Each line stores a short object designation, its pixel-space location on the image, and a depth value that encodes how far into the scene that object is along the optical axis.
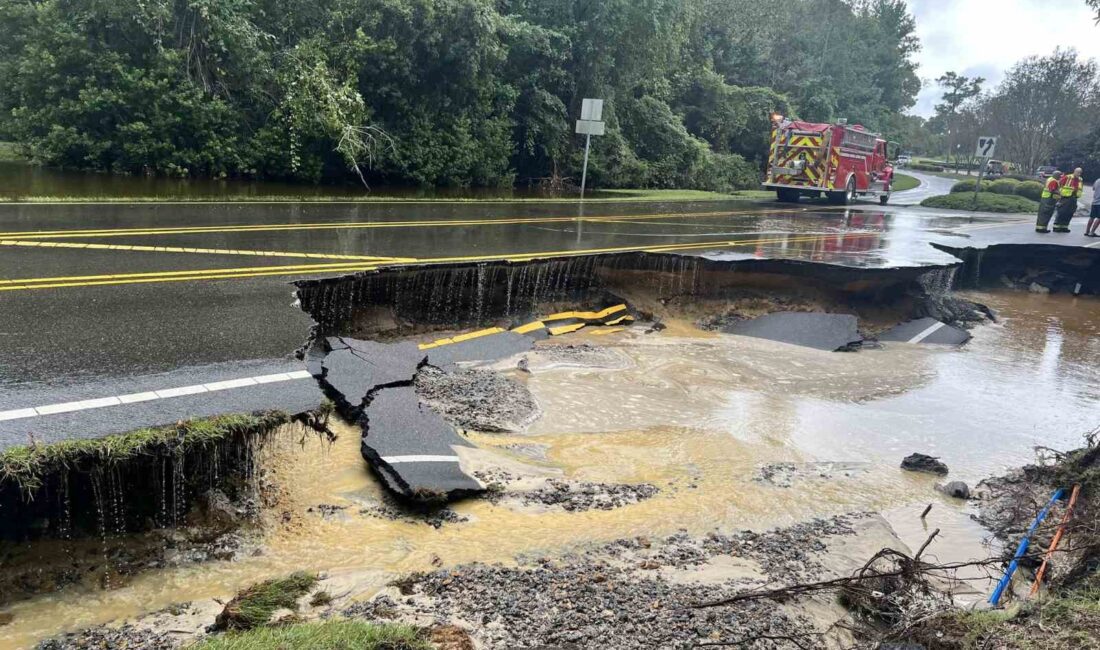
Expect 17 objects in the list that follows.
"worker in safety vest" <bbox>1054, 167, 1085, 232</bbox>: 19.25
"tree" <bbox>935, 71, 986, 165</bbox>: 77.31
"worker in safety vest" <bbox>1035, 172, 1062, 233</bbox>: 18.99
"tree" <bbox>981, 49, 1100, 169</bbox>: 47.50
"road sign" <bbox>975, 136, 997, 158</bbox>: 23.72
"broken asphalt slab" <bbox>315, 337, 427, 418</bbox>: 6.18
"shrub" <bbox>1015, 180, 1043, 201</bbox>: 33.77
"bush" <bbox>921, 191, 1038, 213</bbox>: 27.36
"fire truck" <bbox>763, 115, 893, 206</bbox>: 24.72
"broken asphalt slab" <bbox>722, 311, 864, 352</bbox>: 10.61
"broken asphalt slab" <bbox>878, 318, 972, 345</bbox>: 11.61
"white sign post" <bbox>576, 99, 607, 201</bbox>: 20.27
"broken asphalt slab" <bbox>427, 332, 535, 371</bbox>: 7.89
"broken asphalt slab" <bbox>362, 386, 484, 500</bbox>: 5.18
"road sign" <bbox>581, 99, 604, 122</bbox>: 20.23
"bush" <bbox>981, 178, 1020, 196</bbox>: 34.56
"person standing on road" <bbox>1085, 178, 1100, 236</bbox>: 18.75
